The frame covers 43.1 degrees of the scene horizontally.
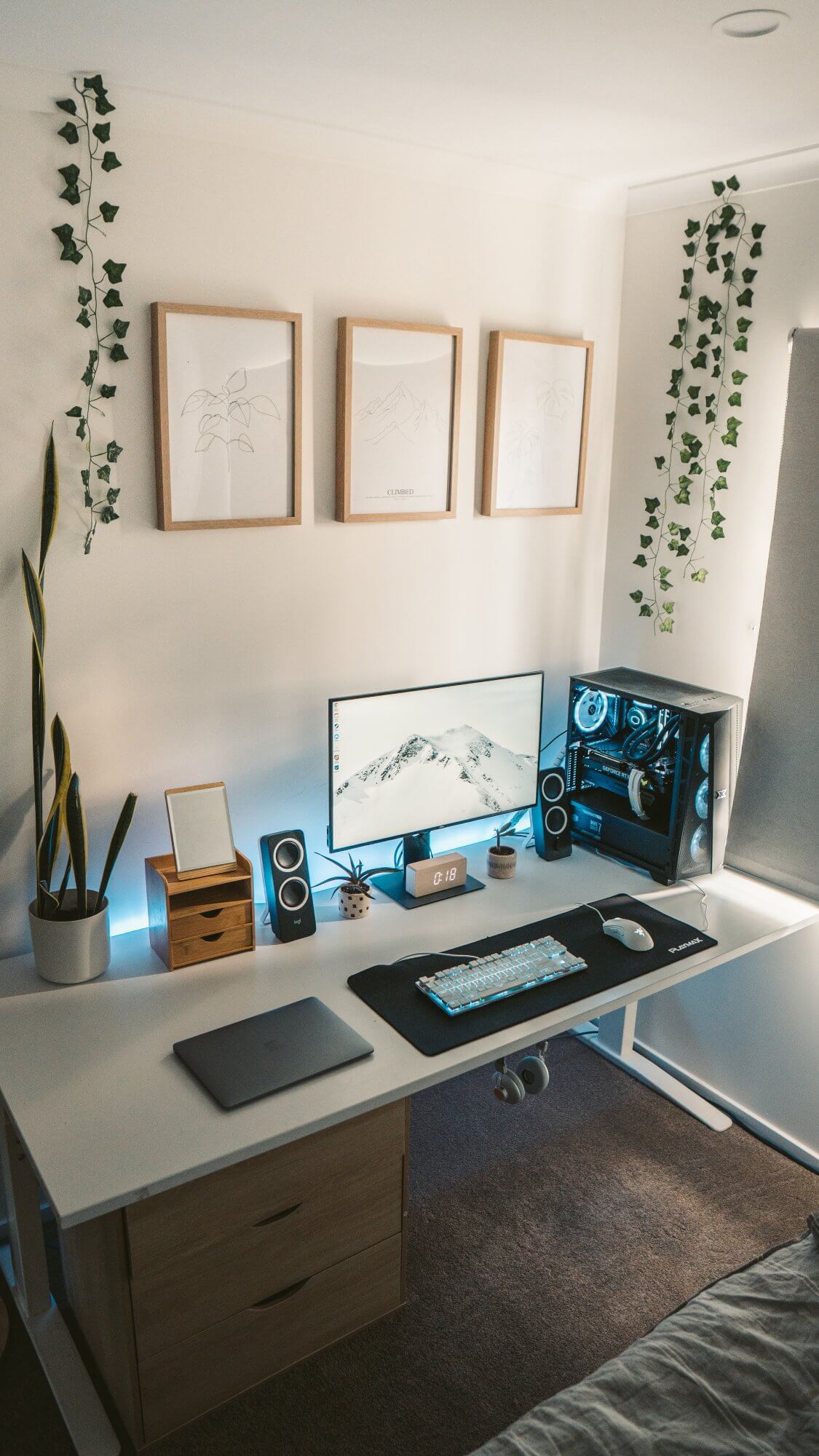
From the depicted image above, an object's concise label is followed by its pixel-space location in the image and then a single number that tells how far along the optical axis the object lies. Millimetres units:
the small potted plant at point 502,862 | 2439
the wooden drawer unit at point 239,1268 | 1607
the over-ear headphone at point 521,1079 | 2047
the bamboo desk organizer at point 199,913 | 1992
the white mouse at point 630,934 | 2121
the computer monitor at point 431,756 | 2240
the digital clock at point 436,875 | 2312
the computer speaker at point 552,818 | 2533
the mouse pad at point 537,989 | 1841
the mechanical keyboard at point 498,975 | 1908
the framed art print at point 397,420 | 2221
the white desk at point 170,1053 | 1528
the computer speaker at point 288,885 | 2109
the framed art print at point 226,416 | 1987
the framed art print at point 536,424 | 2471
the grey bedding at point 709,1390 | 1245
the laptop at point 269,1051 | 1663
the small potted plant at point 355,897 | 2232
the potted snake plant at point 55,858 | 1842
